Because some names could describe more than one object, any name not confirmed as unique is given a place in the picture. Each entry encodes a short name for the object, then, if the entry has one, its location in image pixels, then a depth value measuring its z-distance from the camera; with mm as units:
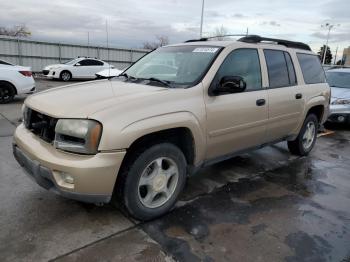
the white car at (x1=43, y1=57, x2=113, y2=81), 19469
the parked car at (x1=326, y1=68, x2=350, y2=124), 8297
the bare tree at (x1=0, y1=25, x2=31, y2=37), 54406
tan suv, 2811
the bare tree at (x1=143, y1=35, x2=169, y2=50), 57594
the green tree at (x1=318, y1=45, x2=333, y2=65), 70050
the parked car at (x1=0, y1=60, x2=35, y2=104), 9859
